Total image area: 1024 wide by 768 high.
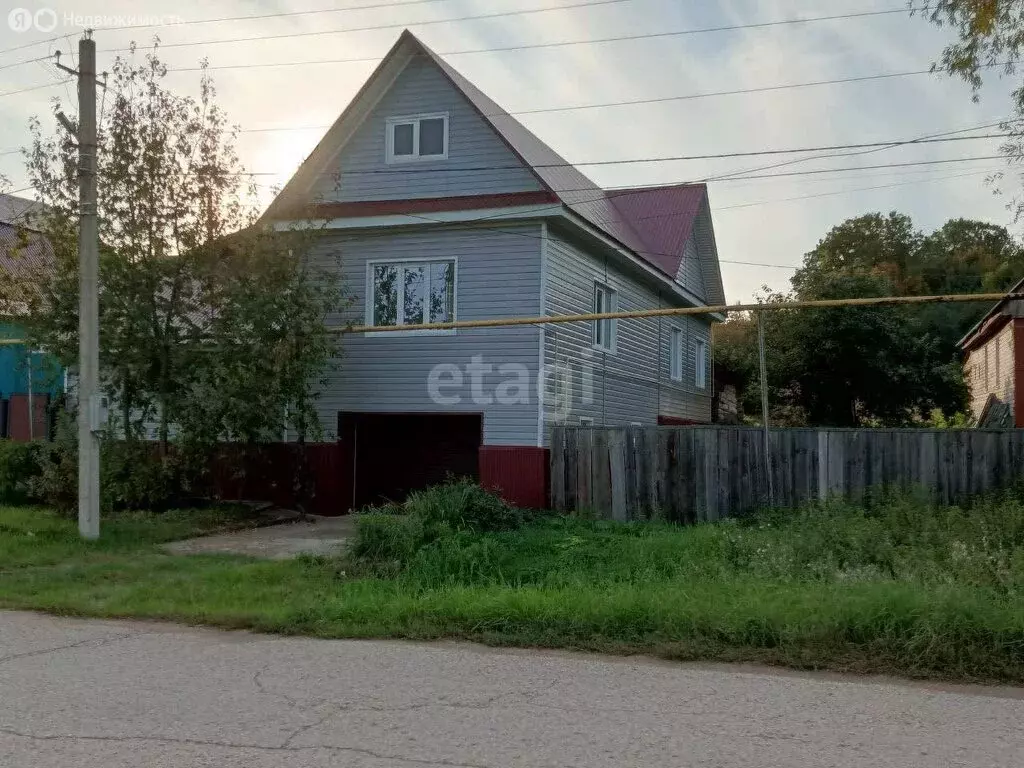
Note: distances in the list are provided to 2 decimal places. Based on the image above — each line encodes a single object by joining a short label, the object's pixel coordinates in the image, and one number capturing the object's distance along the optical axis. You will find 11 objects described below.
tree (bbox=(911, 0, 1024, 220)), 13.16
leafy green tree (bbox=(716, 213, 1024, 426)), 24.45
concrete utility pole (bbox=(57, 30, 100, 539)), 12.45
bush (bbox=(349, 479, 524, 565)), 10.16
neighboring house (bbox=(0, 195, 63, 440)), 15.28
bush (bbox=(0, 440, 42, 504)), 15.73
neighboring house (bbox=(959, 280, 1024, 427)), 17.09
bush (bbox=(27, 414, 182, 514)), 14.10
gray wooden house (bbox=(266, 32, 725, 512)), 15.37
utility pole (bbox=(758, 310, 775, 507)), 12.99
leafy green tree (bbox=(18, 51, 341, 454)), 14.45
